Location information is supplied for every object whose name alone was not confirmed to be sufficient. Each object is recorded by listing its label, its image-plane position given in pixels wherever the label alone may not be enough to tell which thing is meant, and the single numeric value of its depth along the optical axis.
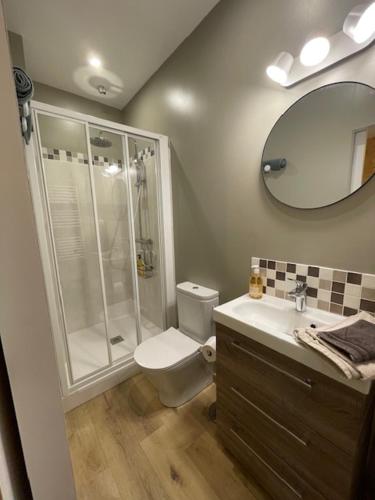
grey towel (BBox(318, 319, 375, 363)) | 0.62
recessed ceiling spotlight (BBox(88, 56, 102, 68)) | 1.70
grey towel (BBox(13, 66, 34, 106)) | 0.96
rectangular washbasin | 0.69
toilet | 1.35
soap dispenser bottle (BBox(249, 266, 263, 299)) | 1.24
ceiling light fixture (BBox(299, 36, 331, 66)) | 0.89
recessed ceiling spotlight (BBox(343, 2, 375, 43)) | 0.77
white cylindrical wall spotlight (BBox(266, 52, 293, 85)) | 1.00
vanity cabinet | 0.68
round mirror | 0.88
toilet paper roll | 1.23
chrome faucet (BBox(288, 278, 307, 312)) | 1.04
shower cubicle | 1.66
